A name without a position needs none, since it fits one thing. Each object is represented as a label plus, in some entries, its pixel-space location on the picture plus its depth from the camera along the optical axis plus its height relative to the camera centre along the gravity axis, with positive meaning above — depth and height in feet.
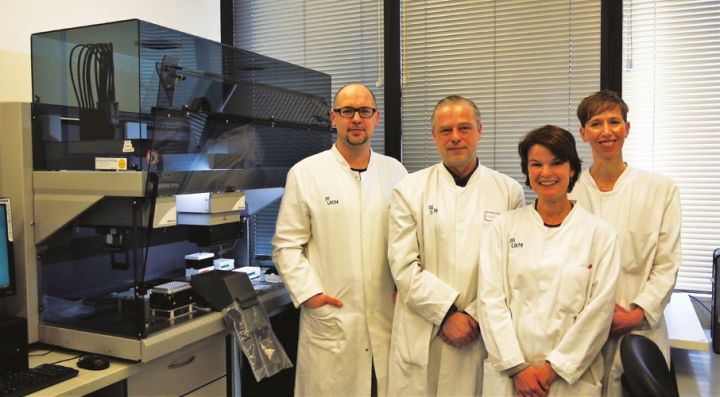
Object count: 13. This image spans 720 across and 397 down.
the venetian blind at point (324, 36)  10.19 +2.86
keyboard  4.81 -1.81
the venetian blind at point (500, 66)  8.94 +1.96
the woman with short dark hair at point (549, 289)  5.27 -1.11
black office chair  4.10 -1.55
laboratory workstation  5.66 -0.47
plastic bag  6.56 -1.95
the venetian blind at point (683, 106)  8.21 +1.10
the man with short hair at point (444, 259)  6.16 -0.93
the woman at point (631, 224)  5.66 -0.51
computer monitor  5.61 -0.73
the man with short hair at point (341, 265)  6.77 -1.07
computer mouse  5.40 -1.81
